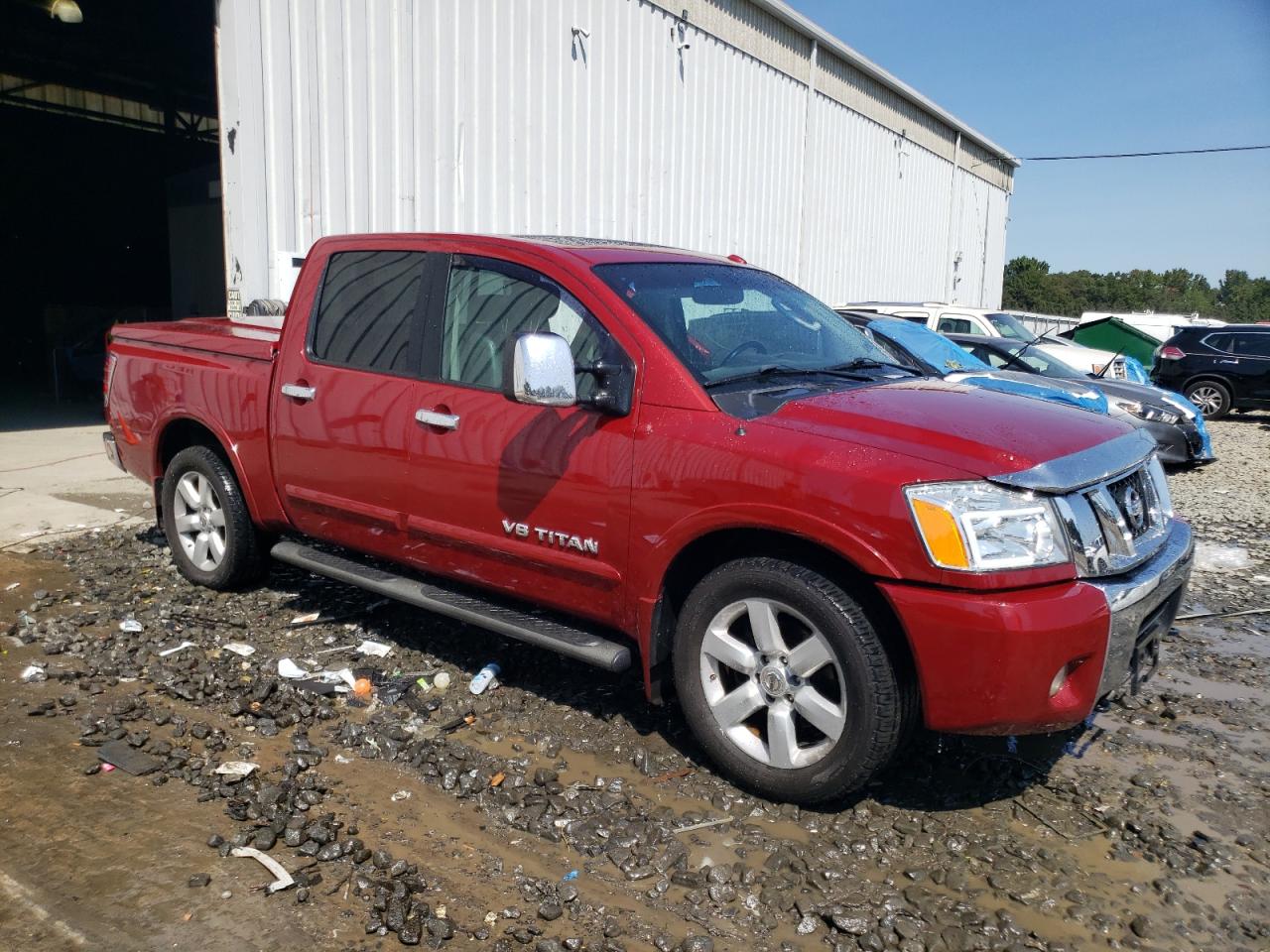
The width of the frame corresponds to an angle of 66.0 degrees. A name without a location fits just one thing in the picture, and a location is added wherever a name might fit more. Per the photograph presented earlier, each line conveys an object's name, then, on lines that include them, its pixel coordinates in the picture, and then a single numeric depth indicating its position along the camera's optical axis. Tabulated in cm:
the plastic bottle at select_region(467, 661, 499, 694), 408
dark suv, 1583
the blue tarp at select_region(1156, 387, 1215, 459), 1010
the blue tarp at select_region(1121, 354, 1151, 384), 1259
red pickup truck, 284
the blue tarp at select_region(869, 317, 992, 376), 784
